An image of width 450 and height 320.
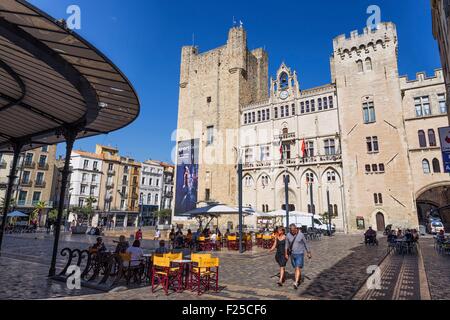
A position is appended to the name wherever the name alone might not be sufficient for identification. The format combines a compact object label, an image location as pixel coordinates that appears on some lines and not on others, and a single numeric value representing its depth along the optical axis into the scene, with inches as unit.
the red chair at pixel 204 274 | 267.3
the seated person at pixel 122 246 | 324.2
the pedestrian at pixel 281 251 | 301.4
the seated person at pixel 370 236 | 745.0
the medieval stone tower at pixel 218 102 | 1628.9
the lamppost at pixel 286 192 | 666.1
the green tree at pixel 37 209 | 1576.0
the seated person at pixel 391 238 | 601.6
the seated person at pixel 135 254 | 298.8
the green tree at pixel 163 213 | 2151.8
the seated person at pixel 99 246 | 358.8
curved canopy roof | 166.7
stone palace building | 1161.4
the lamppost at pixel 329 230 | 1101.7
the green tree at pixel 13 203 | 1459.6
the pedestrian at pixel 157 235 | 887.1
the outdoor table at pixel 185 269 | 277.2
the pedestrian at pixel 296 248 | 293.4
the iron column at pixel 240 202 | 550.0
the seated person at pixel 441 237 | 582.7
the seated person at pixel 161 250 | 331.9
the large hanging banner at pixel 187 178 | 1631.4
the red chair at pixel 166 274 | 261.7
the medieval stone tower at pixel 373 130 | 1154.0
